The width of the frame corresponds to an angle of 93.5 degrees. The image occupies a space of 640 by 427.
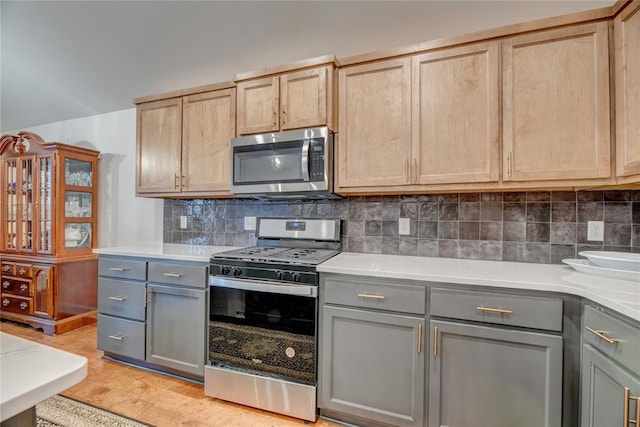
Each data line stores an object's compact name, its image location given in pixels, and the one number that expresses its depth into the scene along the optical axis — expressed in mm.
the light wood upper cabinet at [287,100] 2014
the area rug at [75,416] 1715
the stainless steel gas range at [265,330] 1761
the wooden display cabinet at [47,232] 3018
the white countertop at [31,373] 468
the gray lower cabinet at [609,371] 1001
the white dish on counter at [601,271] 1320
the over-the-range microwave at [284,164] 2004
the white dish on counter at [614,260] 1345
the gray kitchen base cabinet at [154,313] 2059
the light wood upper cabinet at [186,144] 2379
